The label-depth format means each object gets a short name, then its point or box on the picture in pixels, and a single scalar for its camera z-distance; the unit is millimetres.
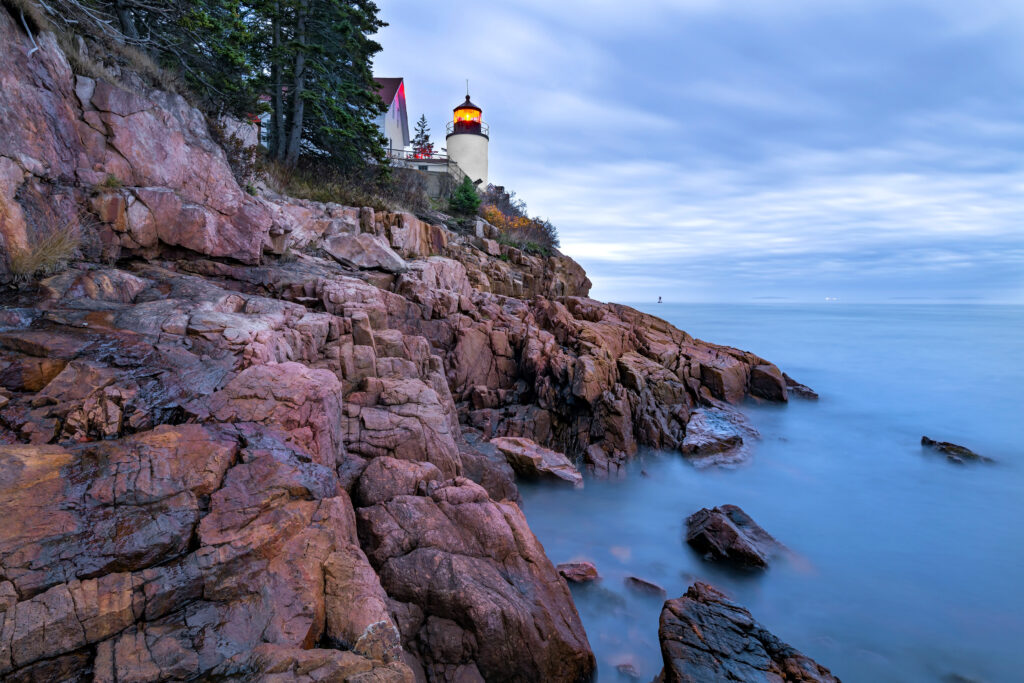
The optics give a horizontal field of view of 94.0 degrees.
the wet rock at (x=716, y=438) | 13945
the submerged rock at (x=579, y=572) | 8336
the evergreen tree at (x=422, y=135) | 52088
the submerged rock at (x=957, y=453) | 14821
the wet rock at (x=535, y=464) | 11445
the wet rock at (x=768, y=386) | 19422
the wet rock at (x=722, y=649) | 5328
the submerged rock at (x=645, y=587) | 8273
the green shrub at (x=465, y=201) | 23891
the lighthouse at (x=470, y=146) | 37625
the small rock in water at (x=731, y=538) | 9078
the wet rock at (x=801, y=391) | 21297
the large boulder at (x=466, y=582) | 5148
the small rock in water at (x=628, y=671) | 6473
